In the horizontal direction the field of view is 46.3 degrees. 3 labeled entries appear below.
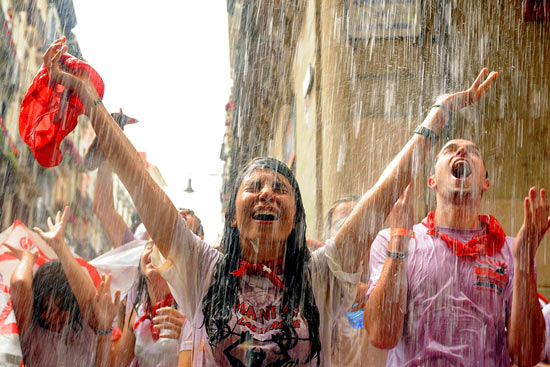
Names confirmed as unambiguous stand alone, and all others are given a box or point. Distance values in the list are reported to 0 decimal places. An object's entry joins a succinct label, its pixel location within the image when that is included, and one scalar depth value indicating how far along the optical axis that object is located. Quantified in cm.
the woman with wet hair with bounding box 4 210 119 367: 380
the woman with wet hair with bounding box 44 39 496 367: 269
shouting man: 322
